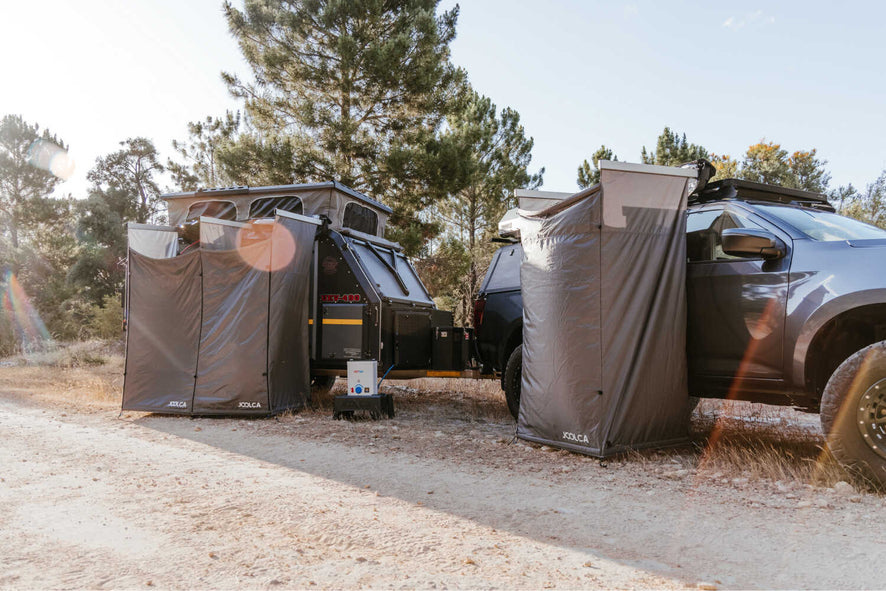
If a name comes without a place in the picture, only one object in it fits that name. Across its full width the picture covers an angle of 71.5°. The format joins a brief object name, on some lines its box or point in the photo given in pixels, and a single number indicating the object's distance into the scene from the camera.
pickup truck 3.93
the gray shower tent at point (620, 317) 4.87
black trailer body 7.66
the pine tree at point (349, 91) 15.44
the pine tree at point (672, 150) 23.39
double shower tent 7.20
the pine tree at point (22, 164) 36.03
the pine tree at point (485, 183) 19.89
